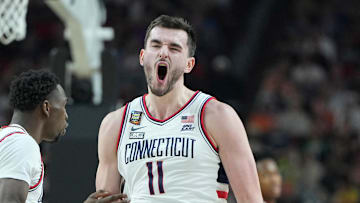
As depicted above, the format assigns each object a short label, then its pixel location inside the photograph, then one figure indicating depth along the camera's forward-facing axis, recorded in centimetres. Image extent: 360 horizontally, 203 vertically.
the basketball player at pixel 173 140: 715
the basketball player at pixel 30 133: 661
